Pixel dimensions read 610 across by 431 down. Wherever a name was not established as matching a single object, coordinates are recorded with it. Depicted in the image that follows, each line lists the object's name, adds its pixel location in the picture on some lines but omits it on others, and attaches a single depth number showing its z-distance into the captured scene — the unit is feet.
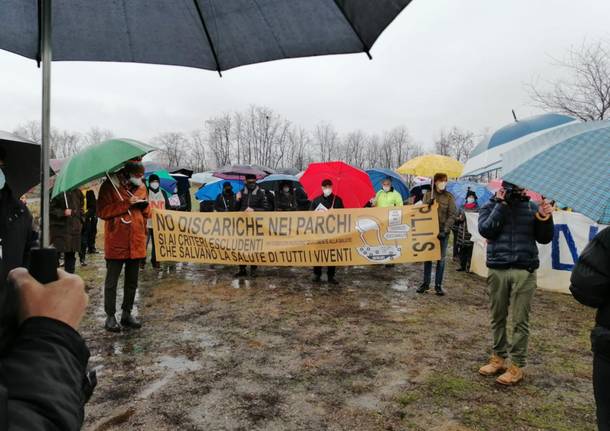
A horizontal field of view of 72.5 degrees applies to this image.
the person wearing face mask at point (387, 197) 30.01
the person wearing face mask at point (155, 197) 28.48
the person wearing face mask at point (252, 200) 28.73
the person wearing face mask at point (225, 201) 32.09
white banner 25.64
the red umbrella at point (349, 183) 28.43
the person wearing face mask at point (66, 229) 22.45
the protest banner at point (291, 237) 25.36
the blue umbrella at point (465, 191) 37.77
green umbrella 10.13
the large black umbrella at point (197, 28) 6.60
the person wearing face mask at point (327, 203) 26.84
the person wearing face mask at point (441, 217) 23.98
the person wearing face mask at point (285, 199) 30.53
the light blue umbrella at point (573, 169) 6.30
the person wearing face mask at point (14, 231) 5.46
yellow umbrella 25.96
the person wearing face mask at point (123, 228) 16.53
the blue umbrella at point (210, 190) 43.01
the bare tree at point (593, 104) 52.43
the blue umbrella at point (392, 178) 38.52
